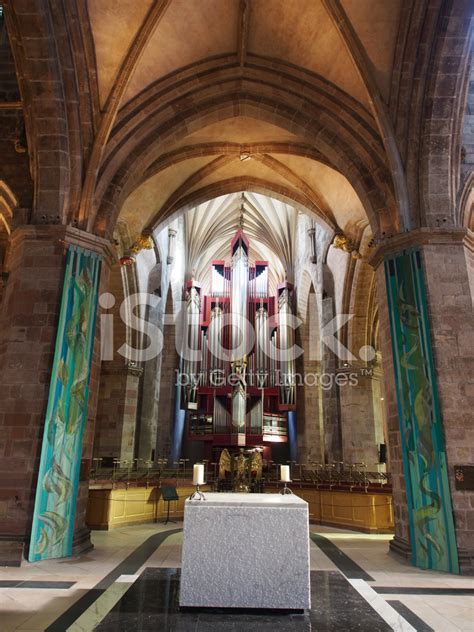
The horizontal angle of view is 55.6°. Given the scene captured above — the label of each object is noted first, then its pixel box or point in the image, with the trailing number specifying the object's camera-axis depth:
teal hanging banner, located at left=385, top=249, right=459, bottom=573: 6.09
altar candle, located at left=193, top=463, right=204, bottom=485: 4.21
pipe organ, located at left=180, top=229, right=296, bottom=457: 18.97
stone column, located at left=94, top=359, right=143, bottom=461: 12.40
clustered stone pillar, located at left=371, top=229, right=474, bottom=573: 6.17
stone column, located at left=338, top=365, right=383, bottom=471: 12.34
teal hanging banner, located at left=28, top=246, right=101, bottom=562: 6.27
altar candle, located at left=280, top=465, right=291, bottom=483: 4.73
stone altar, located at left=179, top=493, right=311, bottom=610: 3.56
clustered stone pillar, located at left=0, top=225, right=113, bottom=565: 6.20
